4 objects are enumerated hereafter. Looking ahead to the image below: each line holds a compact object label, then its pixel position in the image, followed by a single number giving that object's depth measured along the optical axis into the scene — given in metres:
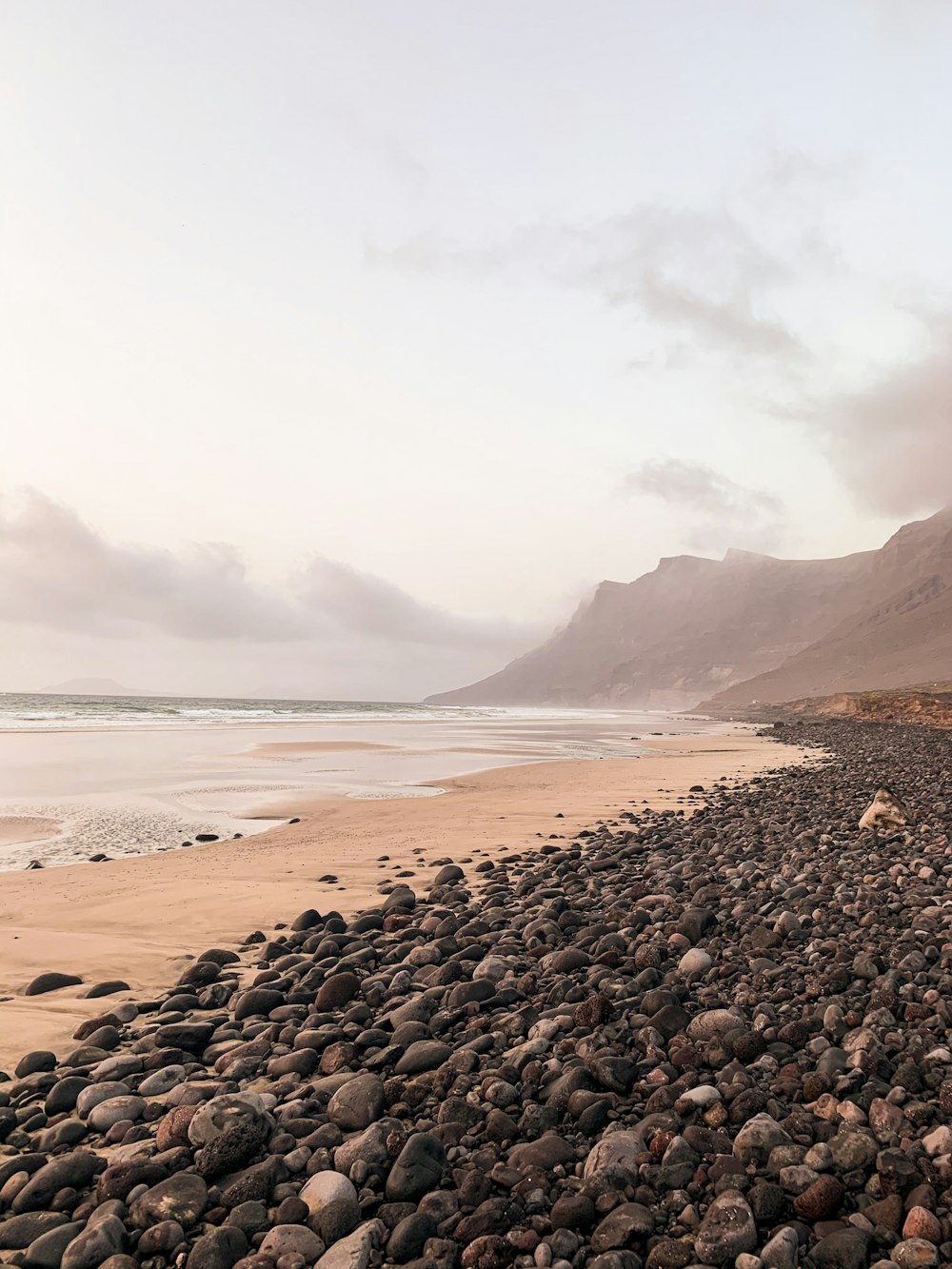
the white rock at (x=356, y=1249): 2.76
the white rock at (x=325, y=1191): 3.09
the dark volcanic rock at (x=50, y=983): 5.85
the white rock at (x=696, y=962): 5.43
